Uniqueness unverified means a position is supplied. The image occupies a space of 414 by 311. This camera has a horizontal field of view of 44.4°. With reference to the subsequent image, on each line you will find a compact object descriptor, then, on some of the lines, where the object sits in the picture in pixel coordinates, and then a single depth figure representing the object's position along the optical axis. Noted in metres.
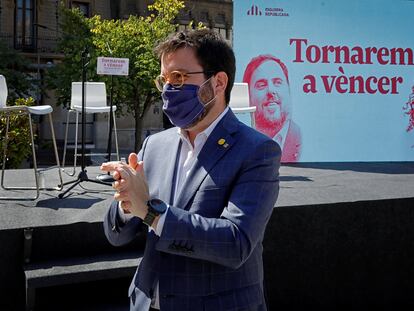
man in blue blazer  1.33
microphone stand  4.24
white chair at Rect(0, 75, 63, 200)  3.48
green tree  15.24
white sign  5.93
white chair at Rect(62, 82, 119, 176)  5.83
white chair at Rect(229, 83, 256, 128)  5.48
